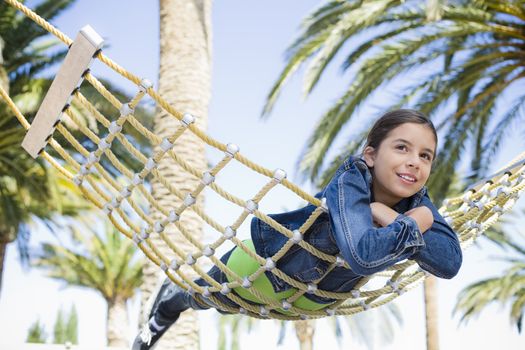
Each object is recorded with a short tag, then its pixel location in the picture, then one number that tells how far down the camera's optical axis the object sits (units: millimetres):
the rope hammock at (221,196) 2406
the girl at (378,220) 2070
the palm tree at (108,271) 16250
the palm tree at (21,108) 10078
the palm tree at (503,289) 13977
